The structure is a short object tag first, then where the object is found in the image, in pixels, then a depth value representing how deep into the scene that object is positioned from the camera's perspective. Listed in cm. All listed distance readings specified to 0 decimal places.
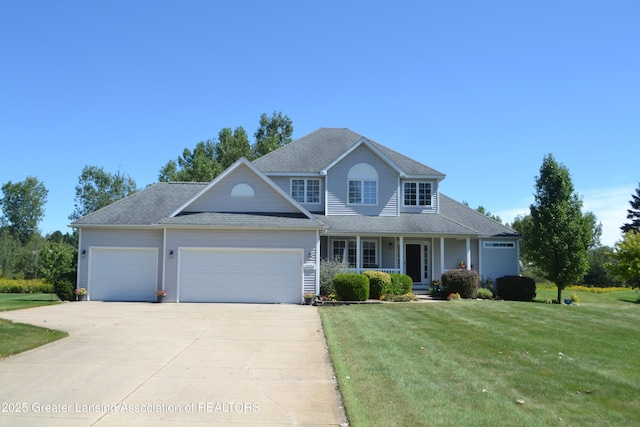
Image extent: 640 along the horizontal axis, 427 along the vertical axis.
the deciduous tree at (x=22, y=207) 6525
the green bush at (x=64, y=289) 2050
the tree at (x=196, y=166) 4234
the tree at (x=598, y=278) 4063
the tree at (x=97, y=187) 5359
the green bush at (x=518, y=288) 2338
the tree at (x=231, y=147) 4521
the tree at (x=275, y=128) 4888
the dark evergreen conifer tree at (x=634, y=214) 5419
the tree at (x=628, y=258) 1841
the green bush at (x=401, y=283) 2123
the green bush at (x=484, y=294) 2272
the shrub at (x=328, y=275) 2123
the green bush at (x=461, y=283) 2170
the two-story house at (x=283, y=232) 2028
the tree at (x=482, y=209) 5481
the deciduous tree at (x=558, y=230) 2331
